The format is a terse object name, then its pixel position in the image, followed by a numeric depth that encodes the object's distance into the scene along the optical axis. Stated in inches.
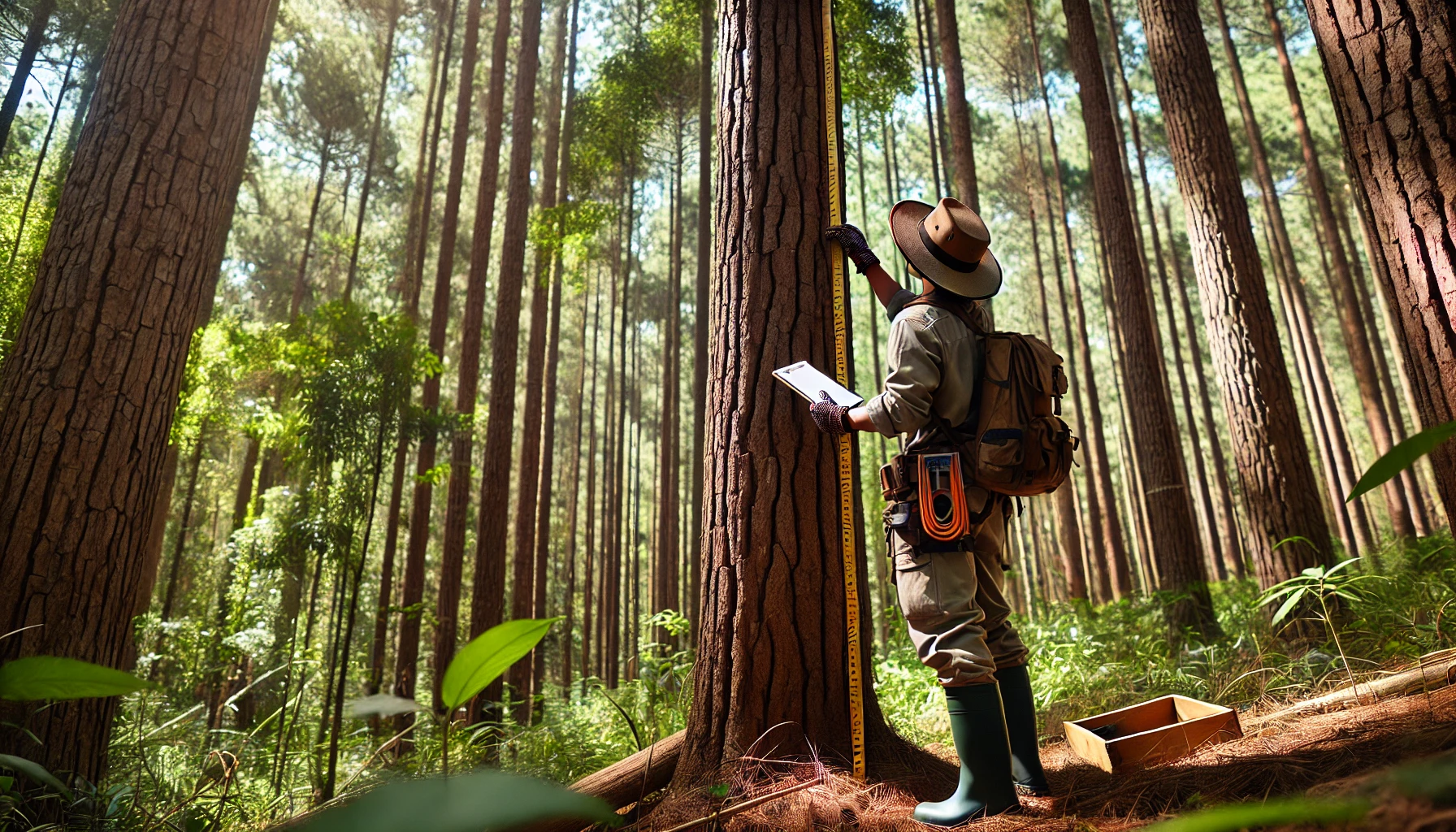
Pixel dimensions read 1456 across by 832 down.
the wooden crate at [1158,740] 111.5
